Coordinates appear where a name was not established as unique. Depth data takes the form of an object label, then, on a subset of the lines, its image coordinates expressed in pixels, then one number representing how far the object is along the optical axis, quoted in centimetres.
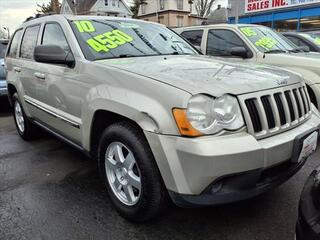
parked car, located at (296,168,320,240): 121
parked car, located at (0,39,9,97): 534
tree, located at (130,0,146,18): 3756
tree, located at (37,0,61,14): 3282
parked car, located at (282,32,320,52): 538
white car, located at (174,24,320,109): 358
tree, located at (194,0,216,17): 3365
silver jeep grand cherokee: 161
